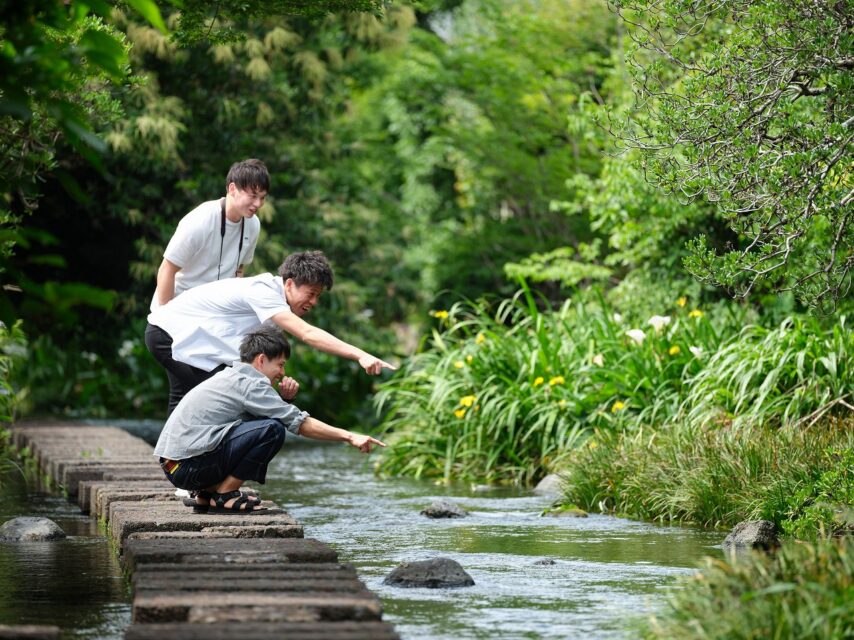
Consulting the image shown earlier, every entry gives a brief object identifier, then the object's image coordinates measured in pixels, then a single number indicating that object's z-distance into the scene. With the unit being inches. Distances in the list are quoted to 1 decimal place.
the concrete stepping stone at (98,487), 632.4
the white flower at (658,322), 900.0
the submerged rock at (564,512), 704.4
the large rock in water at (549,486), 819.4
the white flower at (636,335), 893.2
